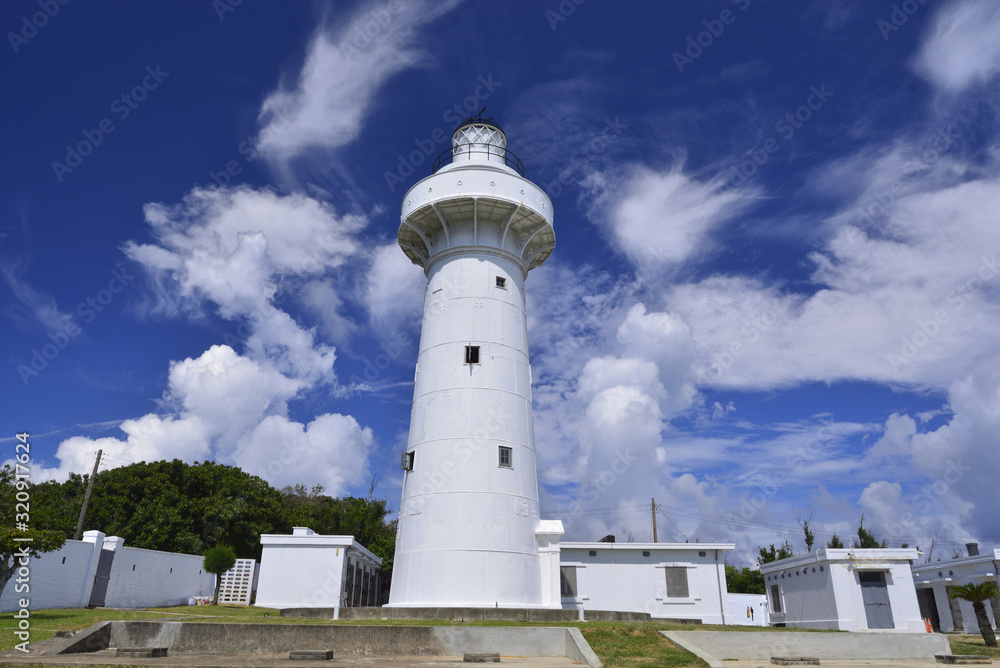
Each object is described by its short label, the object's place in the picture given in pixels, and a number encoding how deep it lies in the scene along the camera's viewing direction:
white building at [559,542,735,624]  22.25
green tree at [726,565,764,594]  44.09
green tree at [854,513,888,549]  42.69
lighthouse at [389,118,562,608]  16.25
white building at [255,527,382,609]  21.30
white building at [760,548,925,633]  23.16
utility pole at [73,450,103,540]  28.62
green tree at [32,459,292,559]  31.95
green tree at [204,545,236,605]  26.48
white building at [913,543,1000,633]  26.22
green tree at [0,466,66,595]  14.98
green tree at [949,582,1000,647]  19.34
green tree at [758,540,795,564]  46.50
